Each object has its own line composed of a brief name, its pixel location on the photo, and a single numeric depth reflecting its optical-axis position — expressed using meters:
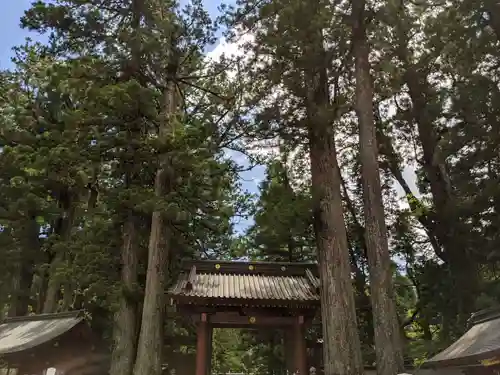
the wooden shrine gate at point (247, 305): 10.13
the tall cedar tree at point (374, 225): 7.94
